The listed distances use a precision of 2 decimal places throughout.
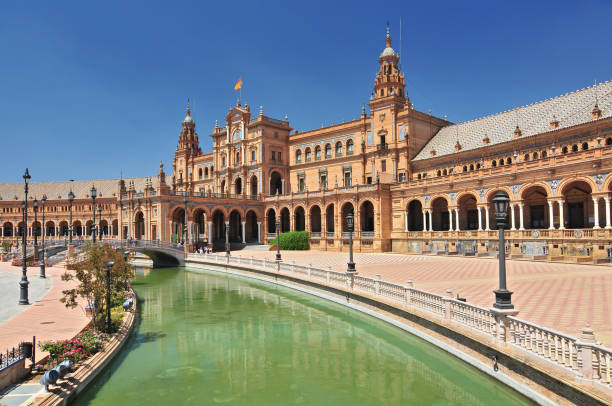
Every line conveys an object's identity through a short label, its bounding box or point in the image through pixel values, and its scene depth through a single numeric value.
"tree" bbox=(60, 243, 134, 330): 15.10
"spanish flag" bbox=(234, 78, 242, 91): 65.00
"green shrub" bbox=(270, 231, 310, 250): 53.66
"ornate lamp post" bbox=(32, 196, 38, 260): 43.11
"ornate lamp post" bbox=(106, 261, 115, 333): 14.90
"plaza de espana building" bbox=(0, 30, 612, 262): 33.00
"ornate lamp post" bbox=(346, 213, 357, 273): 21.00
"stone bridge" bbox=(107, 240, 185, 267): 44.25
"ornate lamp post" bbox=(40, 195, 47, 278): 30.50
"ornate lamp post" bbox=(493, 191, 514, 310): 10.73
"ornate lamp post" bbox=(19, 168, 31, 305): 19.09
